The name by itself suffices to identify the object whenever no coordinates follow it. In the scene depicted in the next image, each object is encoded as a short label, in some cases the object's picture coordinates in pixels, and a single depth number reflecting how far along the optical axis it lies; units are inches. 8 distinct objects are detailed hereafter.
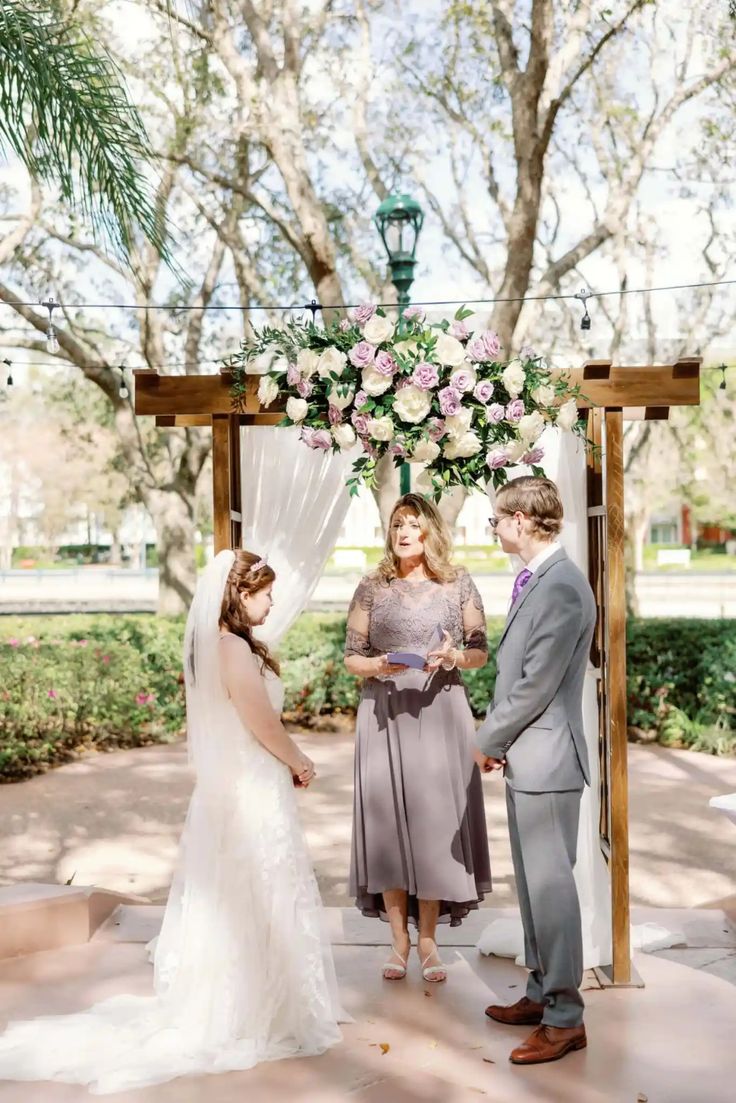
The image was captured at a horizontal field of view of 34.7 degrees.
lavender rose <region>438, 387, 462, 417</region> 182.7
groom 154.9
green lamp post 335.0
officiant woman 189.5
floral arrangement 183.9
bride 160.2
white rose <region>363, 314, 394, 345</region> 185.0
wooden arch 191.8
